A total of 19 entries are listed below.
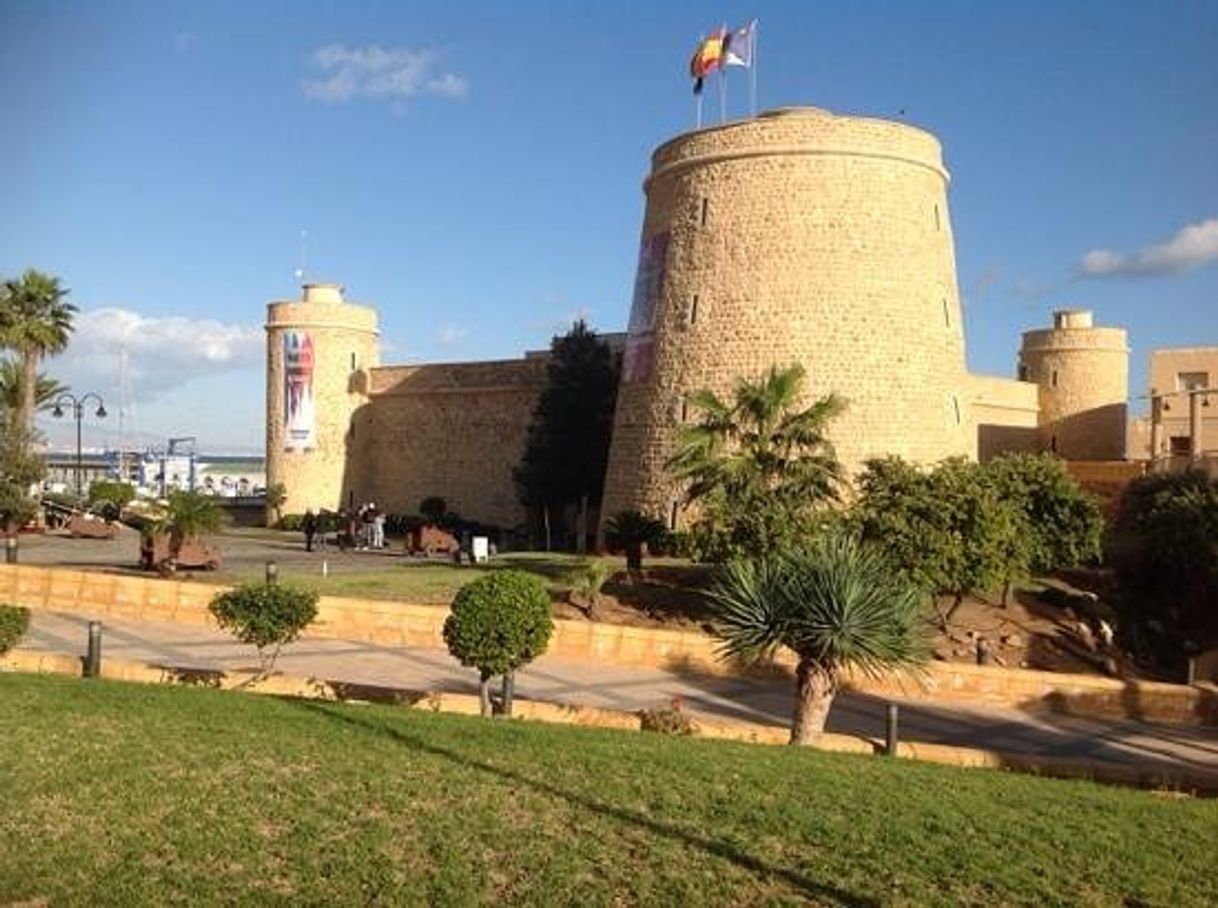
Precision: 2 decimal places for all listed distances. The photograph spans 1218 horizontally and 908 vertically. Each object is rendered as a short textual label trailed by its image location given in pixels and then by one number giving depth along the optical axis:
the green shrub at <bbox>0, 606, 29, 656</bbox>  10.27
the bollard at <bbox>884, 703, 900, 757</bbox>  9.71
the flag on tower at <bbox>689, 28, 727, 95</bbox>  24.23
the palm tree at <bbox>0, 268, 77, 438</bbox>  32.34
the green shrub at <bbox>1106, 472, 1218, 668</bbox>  19.89
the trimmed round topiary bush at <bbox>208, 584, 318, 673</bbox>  10.74
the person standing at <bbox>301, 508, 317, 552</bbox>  27.41
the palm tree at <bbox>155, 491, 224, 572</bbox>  18.78
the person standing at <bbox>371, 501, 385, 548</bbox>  29.22
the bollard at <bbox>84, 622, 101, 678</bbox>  10.38
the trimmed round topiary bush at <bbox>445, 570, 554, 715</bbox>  9.88
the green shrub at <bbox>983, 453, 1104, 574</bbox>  20.14
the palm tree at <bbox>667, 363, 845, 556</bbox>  16.50
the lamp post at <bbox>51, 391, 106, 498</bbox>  38.30
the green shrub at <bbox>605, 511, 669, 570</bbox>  21.00
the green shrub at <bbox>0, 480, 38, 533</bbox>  24.97
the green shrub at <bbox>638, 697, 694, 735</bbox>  9.89
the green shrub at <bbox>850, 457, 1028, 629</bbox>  16.88
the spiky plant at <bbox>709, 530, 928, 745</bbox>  9.70
